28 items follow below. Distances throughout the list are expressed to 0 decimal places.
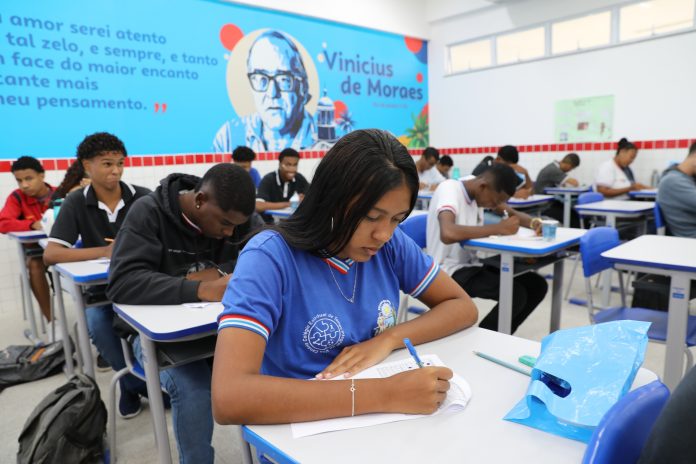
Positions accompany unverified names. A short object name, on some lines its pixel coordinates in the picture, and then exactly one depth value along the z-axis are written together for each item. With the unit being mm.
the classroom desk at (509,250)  2445
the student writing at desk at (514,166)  5533
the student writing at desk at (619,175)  5707
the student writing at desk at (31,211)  3512
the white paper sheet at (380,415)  832
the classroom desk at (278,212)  4483
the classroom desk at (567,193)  5820
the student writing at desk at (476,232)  2633
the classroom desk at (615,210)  4062
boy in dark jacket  1583
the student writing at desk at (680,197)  3240
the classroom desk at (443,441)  748
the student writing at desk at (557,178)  6199
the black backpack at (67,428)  1760
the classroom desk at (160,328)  1428
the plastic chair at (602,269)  2166
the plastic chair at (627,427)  600
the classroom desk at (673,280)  1972
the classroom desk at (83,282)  2041
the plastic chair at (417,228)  2921
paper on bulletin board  6293
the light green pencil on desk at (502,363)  1029
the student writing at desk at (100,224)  2277
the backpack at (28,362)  2764
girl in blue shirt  857
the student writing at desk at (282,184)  4918
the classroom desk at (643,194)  5453
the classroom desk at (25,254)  3340
